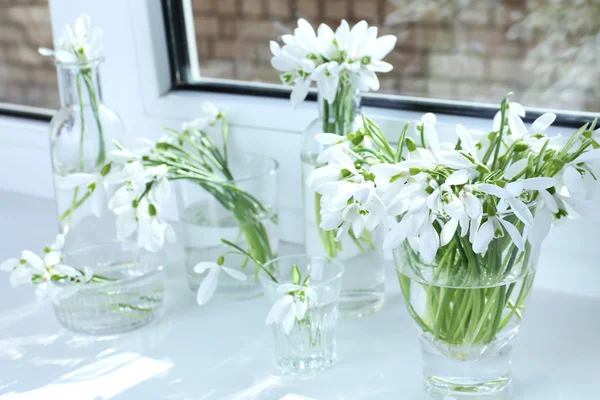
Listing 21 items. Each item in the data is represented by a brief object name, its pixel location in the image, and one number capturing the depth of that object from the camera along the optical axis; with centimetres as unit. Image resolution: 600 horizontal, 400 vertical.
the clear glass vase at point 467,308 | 77
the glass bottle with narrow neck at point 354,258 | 93
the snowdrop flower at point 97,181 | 87
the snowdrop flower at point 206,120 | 100
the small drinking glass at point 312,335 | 85
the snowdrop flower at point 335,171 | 76
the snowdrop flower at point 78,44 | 93
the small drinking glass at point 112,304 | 91
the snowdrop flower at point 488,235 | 72
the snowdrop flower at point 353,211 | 74
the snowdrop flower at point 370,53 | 86
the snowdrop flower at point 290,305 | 81
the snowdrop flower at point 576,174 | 73
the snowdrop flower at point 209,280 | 86
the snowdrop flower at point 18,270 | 90
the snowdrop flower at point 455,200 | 71
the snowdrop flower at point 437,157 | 72
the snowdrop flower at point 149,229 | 86
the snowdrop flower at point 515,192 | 71
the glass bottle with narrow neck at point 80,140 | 96
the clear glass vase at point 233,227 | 96
